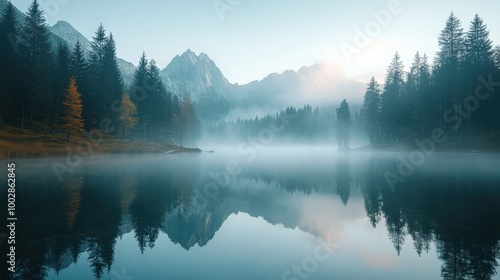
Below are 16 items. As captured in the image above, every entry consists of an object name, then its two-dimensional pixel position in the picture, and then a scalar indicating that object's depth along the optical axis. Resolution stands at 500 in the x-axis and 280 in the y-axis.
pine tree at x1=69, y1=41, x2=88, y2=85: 69.94
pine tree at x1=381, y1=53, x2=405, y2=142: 82.75
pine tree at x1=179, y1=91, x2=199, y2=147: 95.56
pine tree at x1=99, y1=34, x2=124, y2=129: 70.31
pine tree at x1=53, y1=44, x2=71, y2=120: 61.72
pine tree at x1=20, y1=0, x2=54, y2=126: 57.69
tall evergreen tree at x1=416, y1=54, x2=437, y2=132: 71.62
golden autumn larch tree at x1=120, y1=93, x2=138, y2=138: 69.00
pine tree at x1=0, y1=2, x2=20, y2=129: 54.00
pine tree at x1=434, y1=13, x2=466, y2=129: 66.75
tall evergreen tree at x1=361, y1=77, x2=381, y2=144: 95.31
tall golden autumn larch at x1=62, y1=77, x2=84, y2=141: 55.09
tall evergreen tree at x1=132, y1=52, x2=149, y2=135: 78.62
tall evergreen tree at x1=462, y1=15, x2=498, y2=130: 57.53
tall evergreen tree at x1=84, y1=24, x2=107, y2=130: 67.31
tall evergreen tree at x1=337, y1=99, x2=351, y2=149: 107.12
